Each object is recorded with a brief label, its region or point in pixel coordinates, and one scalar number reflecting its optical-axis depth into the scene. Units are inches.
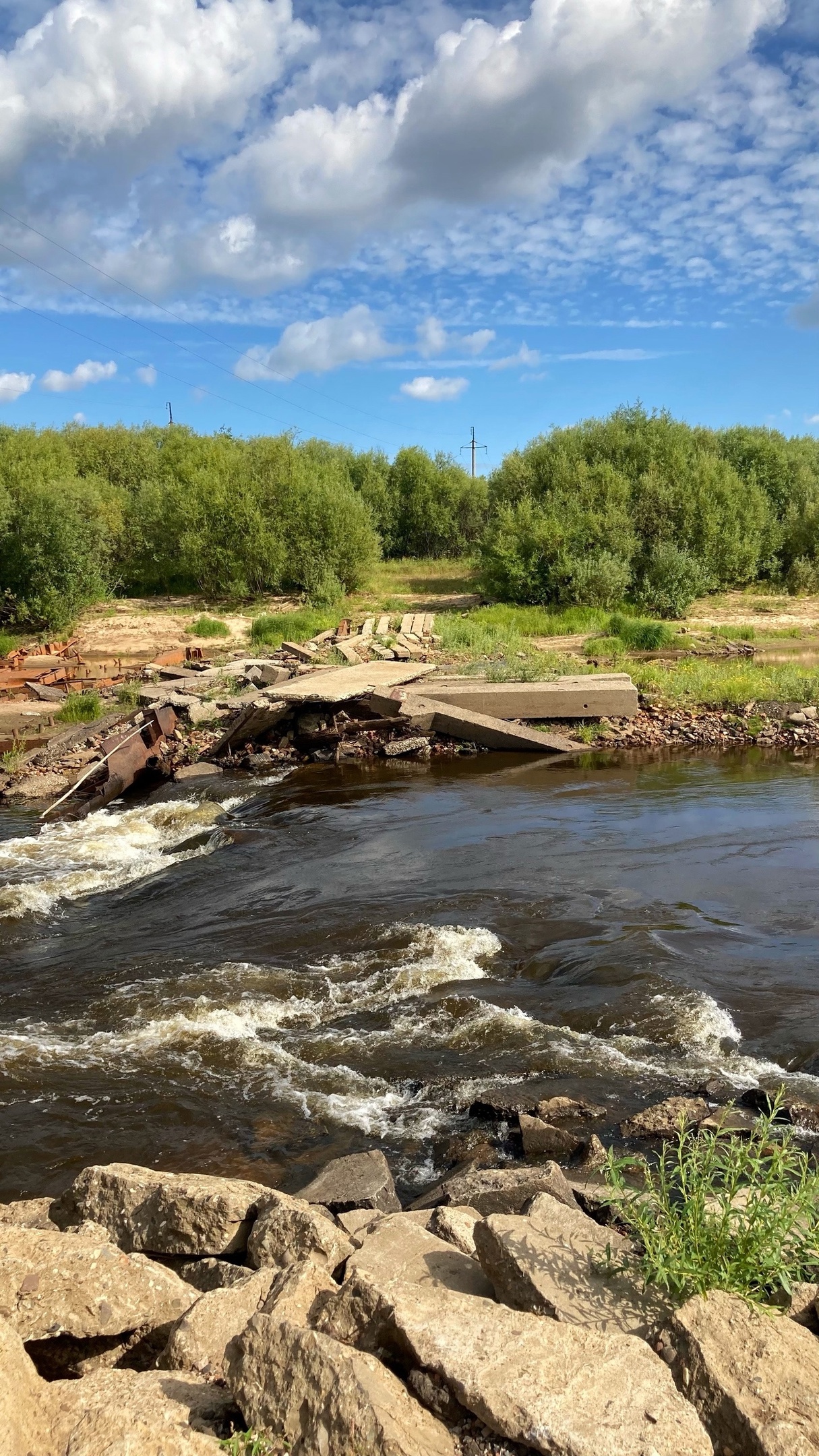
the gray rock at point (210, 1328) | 114.4
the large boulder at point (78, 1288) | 124.3
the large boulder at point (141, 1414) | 97.6
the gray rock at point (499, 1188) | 159.0
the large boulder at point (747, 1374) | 102.0
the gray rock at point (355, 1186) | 166.7
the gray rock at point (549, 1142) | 191.3
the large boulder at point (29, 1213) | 156.6
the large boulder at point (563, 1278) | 118.0
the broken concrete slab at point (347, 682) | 616.7
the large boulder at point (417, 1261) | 127.5
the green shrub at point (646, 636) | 983.6
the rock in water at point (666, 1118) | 191.9
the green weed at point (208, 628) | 1100.5
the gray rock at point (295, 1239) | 133.8
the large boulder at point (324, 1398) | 95.9
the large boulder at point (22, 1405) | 96.2
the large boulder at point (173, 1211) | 145.8
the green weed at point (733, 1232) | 117.8
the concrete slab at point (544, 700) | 651.5
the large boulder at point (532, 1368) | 97.9
